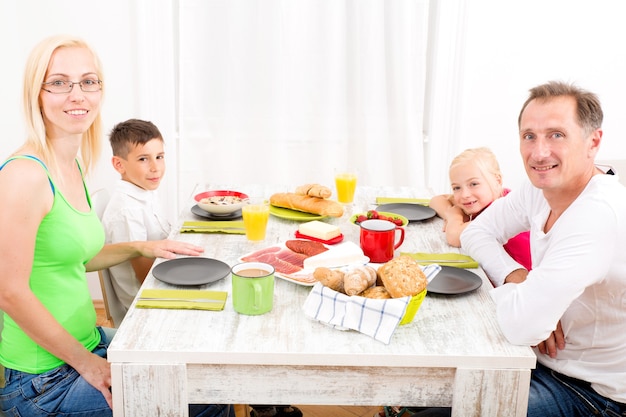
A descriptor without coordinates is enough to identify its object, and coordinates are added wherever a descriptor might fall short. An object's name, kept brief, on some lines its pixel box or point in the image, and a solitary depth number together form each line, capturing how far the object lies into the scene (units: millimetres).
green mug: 1495
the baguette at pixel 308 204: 2246
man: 1447
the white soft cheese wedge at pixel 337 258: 1772
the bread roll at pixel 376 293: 1495
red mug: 1860
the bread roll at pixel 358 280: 1490
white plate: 1667
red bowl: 2244
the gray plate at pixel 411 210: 2292
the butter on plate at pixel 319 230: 2035
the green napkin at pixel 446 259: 1872
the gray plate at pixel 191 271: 1687
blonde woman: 1544
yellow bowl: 1460
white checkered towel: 1423
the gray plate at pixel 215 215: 2250
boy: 2172
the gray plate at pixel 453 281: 1662
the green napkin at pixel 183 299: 1550
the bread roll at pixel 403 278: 1464
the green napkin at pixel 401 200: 2500
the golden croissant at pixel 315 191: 2270
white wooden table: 1360
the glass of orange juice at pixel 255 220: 2008
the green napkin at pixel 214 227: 2121
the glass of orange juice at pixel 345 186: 2466
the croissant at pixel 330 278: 1514
